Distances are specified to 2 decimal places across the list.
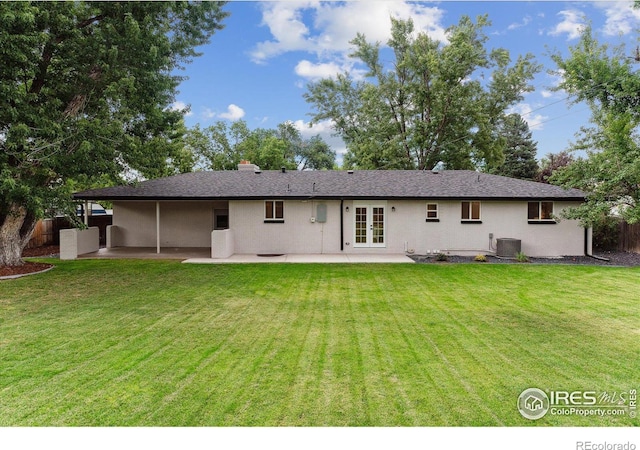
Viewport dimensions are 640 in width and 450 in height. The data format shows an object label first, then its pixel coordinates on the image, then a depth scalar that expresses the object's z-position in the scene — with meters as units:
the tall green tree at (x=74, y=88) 9.48
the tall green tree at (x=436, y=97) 25.77
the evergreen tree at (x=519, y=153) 32.56
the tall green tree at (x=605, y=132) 12.30
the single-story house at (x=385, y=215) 14.45
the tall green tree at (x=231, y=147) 33.06
